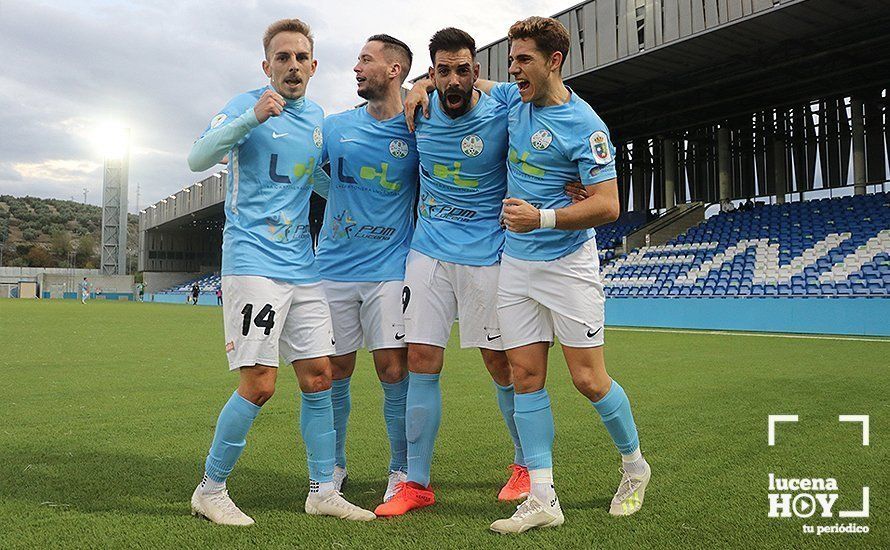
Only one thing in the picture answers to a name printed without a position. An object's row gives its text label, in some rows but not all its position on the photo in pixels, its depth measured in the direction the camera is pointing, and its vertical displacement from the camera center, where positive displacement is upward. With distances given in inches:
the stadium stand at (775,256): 655.1 +48.5
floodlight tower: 2409.0 +326.8
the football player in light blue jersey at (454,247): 129.3 +10.9
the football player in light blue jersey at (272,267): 116.0 +7.1
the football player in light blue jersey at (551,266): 117.2 +6.4
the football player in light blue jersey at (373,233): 135.7 +14.9
